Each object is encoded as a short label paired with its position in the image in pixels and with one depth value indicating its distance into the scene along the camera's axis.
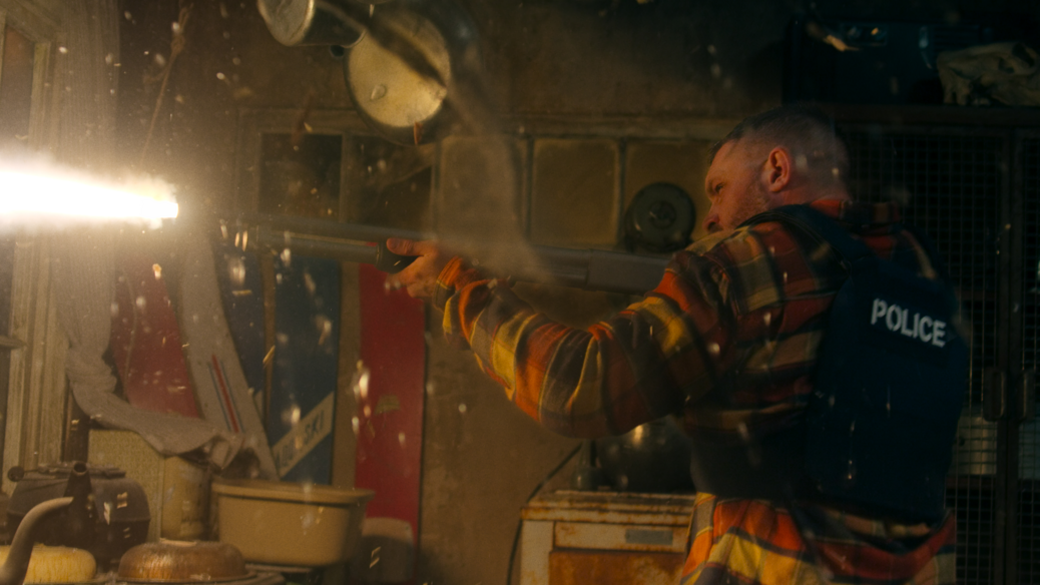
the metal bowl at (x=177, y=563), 2.03
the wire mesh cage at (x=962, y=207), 3.14
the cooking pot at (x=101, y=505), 2.14
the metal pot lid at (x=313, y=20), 2.71
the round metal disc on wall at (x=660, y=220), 3.48
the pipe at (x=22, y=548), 1.58
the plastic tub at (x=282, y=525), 2.69
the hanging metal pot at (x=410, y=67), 2.96
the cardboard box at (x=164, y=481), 2.77
